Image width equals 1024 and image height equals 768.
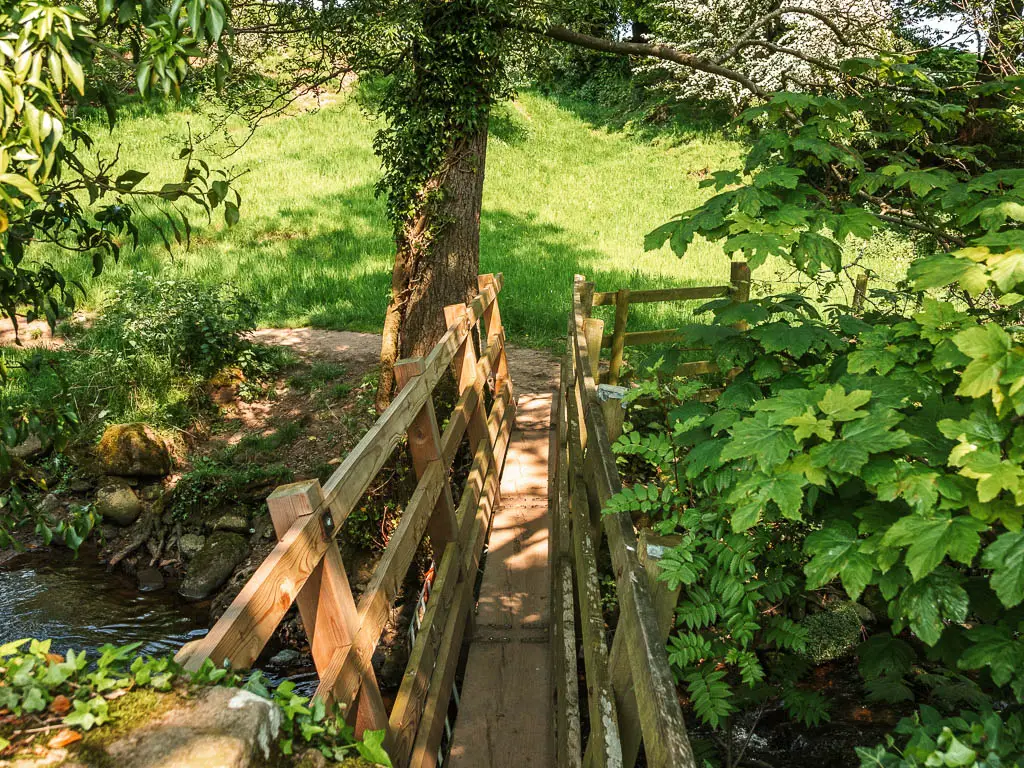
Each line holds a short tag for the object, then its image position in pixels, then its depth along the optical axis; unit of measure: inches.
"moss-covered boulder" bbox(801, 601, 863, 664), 189.3
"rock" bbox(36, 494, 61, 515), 301.3
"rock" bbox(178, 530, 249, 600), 273.3
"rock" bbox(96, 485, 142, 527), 305.3
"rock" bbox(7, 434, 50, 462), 328.8
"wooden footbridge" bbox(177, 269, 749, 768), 75.0
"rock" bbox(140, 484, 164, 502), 314.3
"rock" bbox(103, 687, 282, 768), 49.2
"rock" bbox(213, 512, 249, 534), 296.5
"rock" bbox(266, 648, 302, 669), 235.1
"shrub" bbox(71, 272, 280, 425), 345.1
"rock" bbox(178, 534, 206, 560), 291.3
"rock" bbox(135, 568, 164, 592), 277.9
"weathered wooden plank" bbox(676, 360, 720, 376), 308.5
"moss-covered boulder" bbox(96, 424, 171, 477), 317.1
